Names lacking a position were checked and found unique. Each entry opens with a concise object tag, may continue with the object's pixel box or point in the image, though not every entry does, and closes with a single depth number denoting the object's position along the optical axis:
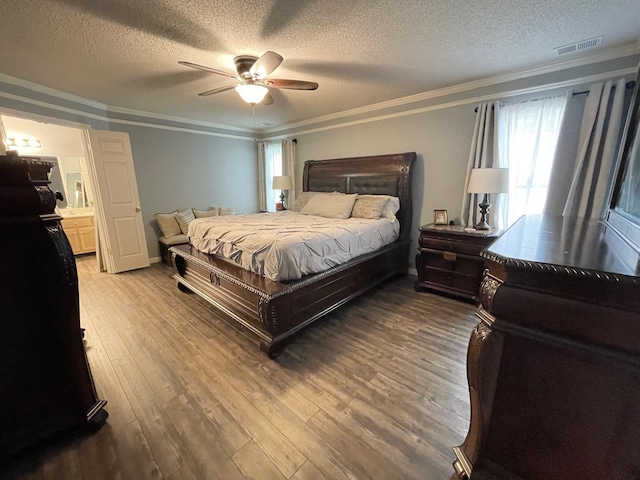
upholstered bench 4.41
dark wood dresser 0.74
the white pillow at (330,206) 3.60
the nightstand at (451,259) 2.86
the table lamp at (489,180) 2.68
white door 3.78
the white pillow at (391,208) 3.53
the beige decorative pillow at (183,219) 4.59
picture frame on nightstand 3.32
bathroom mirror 4.96
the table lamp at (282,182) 4.88
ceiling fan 2.23
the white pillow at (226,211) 5.14
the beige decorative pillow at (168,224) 4.47
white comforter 2.18
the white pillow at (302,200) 4.36
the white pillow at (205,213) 4.89
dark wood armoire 1.15
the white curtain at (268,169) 5.59
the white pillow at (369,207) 3.52
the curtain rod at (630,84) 2.19
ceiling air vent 2.11
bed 2.12
